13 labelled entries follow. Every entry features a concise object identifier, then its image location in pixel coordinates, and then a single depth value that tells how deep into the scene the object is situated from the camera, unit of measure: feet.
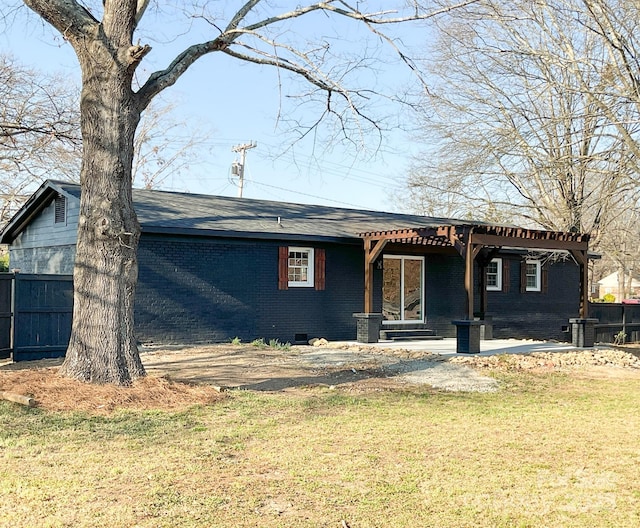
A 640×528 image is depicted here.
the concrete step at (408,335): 57.88
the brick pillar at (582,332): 54.03
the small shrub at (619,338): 73.36
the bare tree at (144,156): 129.39
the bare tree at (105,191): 28.40
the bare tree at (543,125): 40.22
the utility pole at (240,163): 131.95
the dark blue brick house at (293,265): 48.62
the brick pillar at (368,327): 53.57
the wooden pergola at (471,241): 46.11
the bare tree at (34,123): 55.47
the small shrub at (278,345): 48.87
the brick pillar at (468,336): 46.01
